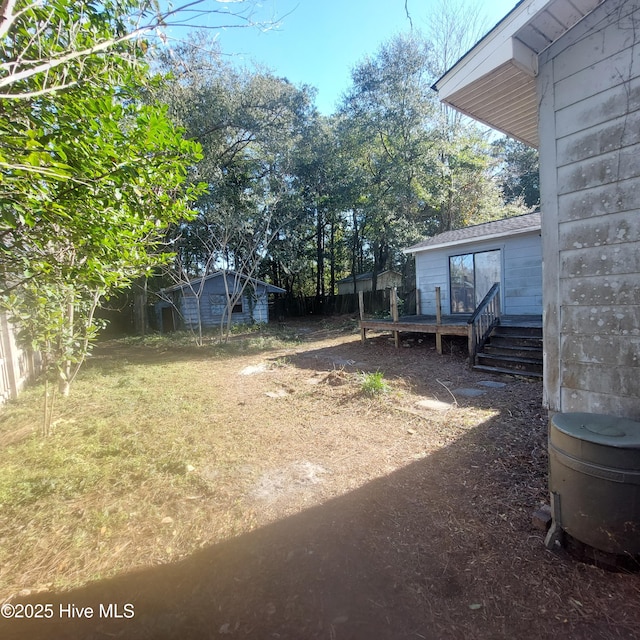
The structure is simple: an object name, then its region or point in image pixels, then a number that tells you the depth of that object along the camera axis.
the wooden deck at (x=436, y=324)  7.92
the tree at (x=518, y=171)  20.91
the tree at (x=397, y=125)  15.98
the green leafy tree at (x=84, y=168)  2.07
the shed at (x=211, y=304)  17.78
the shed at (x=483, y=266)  8.87
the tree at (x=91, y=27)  2.29
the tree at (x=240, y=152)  12.49
